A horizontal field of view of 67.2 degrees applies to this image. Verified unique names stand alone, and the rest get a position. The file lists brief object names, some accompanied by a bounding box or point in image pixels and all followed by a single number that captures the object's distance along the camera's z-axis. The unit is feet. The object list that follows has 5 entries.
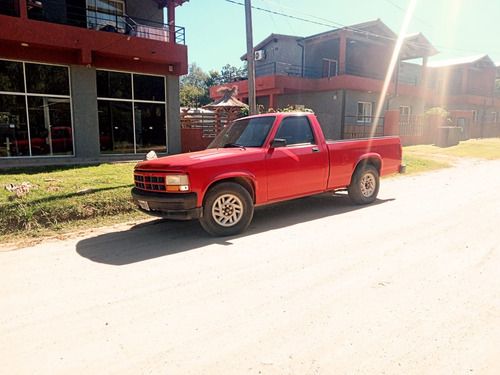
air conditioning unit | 85.19
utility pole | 35.68
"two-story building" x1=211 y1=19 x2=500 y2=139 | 77.51
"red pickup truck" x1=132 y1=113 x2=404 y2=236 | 17.95
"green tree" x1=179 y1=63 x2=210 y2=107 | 188.03
